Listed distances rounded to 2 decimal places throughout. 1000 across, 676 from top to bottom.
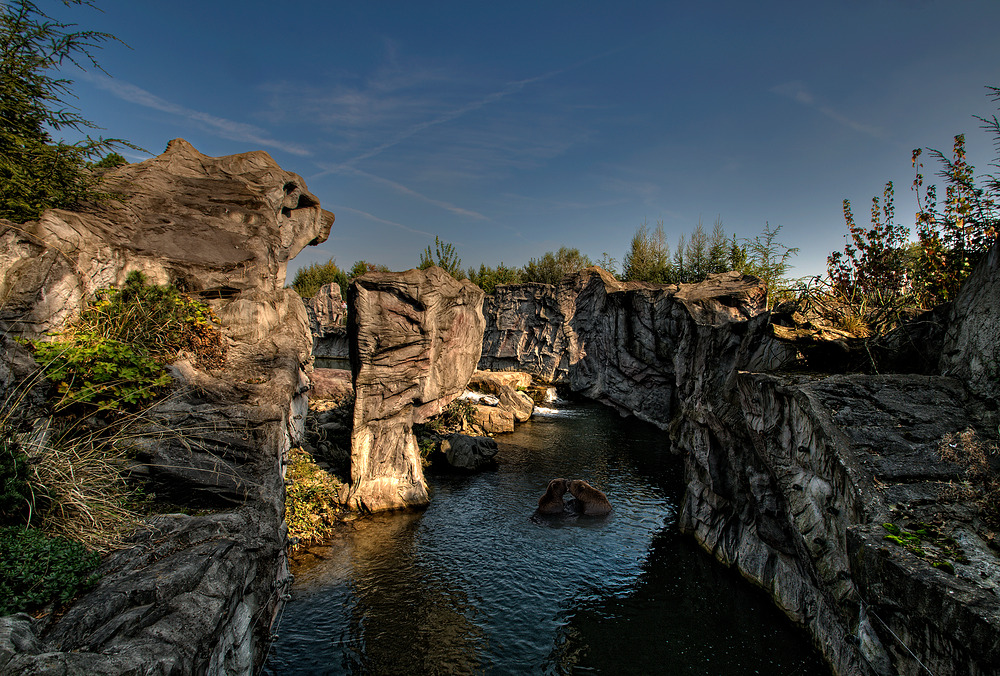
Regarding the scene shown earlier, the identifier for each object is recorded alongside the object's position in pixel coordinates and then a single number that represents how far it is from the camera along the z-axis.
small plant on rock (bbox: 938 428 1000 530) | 5.31
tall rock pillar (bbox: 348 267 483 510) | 16.25
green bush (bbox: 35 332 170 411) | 6.19
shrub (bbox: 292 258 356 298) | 71.19
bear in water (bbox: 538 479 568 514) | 15.65
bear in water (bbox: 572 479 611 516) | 15.70
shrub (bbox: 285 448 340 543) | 13.13
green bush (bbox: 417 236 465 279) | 44.72
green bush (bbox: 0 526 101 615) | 3.96
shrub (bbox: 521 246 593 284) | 54.91
